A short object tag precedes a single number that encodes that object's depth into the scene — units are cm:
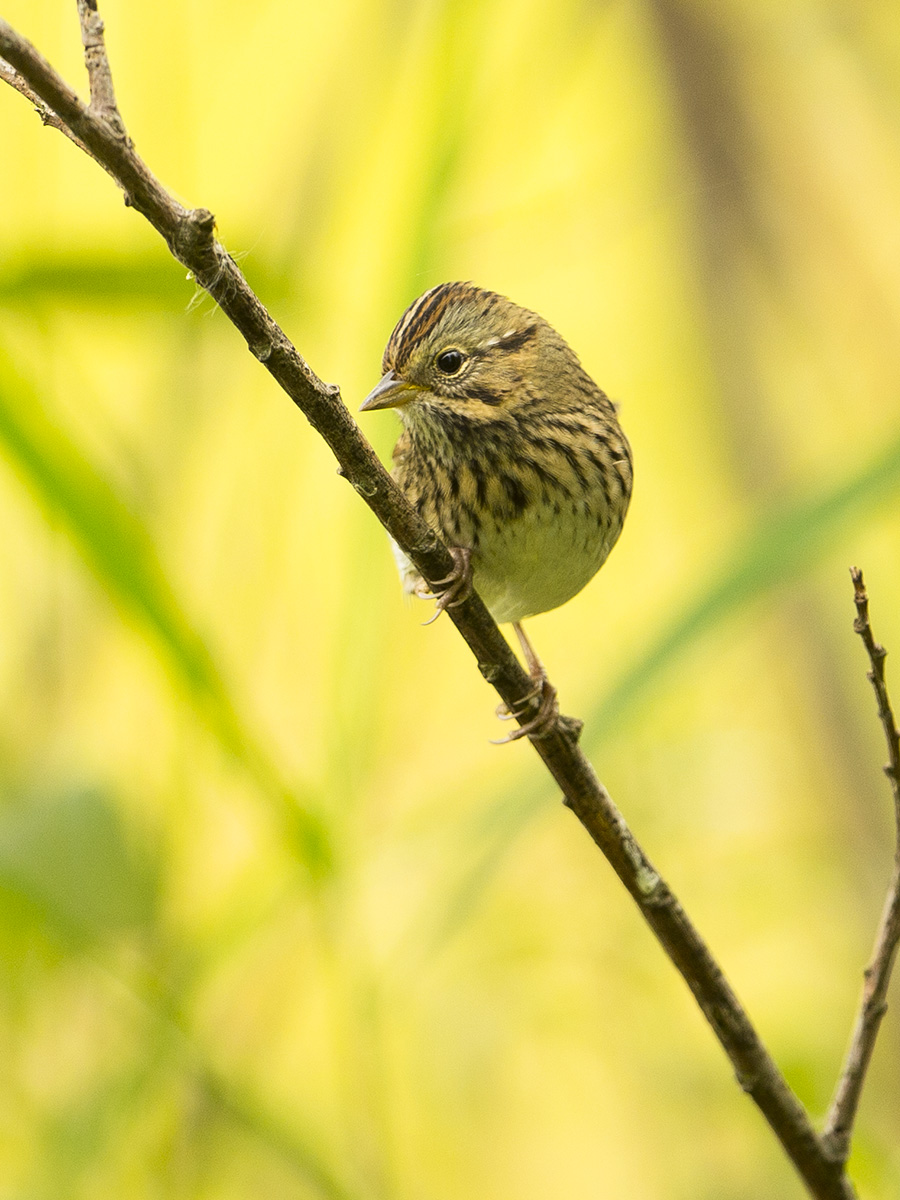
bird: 405
